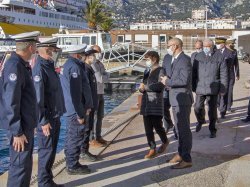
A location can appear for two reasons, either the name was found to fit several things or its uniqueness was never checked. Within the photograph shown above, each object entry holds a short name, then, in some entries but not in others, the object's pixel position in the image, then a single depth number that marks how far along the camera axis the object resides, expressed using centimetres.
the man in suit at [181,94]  482
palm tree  5149
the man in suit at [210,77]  634
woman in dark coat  522
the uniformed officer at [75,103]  472
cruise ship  4396
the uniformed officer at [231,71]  841
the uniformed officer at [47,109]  403
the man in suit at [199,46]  715
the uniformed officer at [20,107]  338
